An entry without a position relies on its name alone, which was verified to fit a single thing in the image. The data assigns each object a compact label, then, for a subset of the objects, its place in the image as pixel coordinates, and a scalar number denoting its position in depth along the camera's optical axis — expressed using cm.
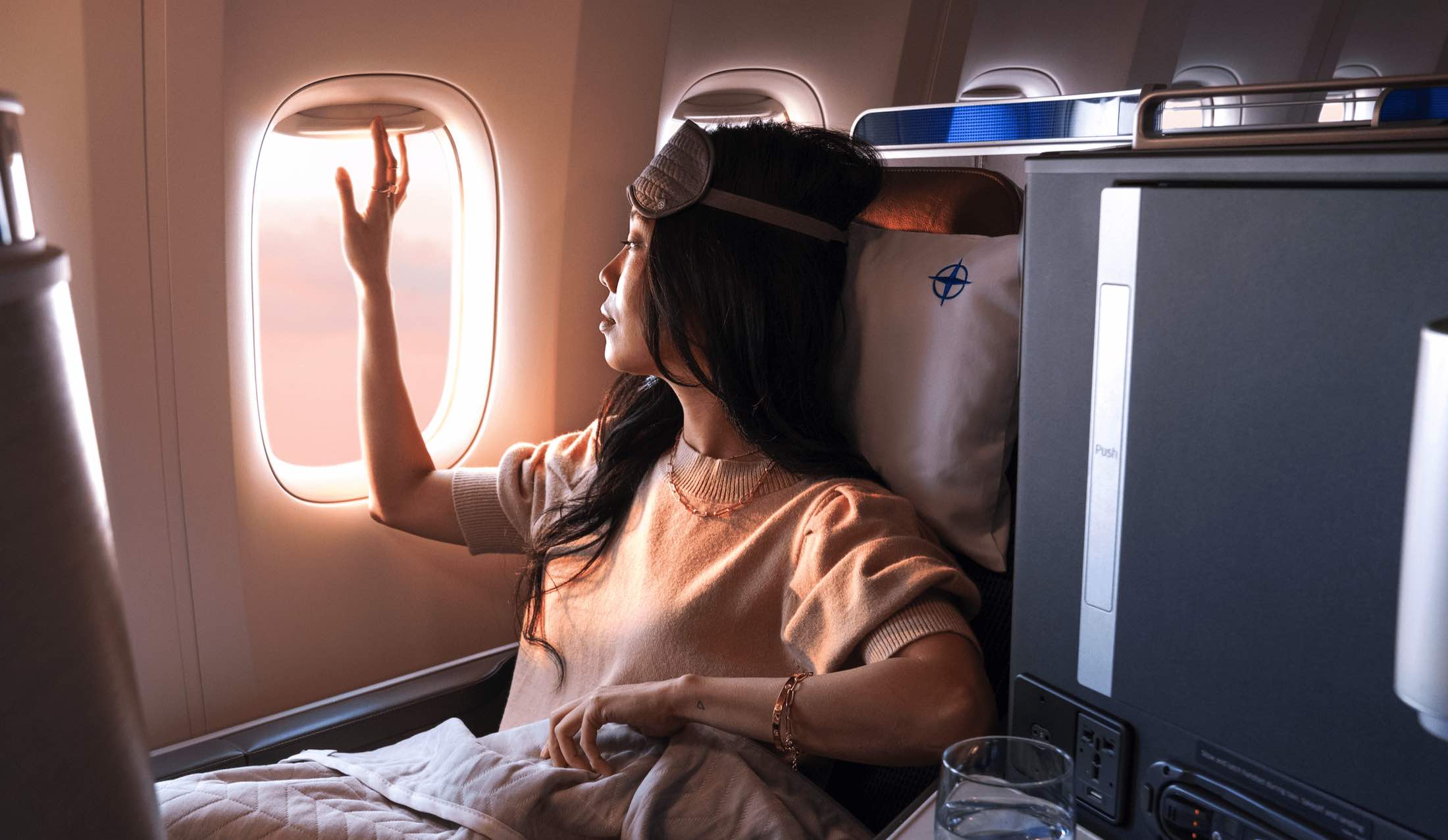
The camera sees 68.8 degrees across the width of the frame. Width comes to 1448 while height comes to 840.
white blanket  134
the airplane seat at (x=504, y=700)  153
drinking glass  90
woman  135
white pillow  146
